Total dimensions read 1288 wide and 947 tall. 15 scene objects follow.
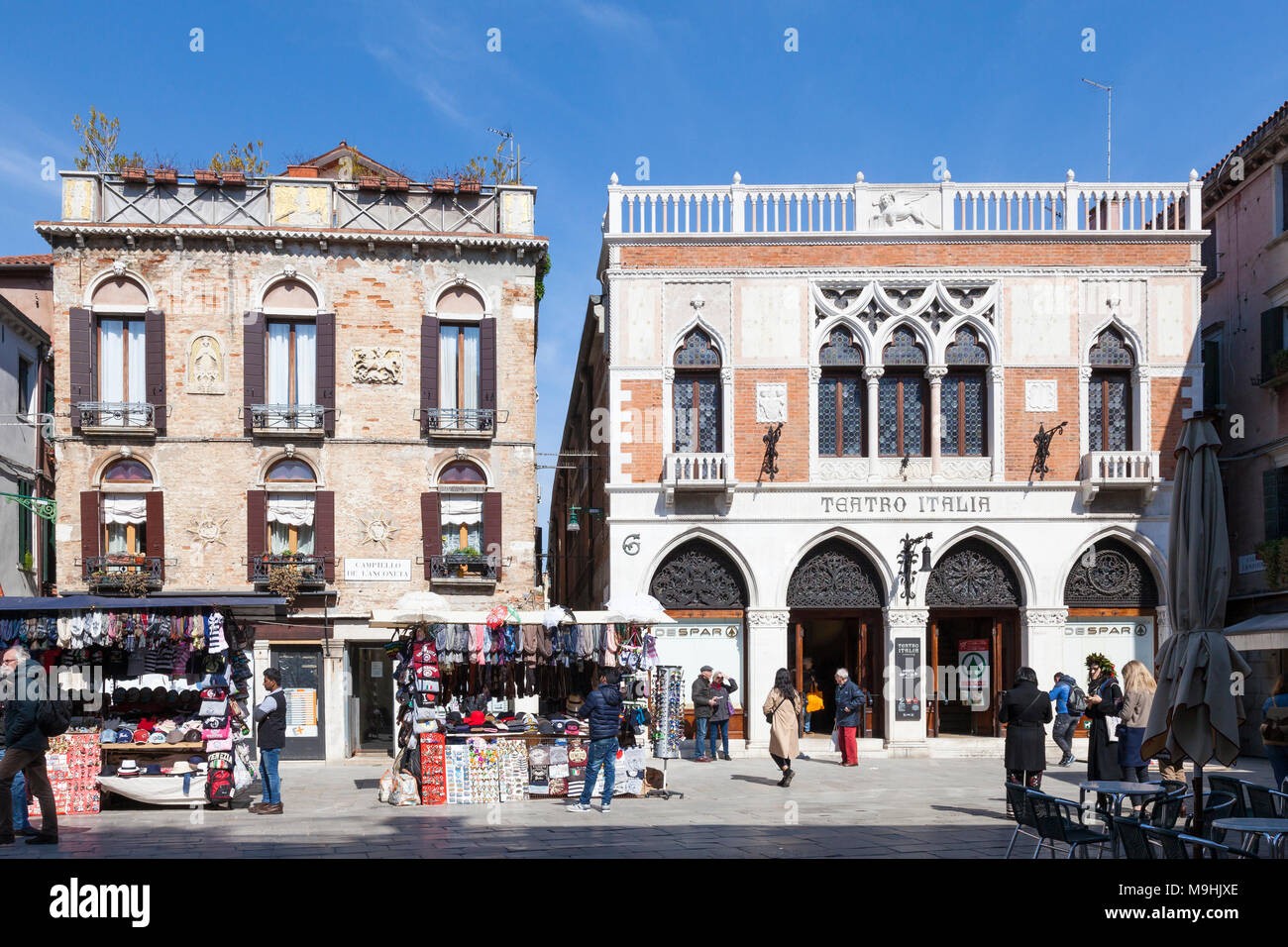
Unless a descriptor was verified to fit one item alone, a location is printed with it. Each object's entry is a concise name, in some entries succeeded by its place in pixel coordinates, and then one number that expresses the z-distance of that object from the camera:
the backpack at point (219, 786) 15.96
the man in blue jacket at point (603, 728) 14.90
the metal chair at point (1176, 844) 8.11
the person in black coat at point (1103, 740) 14.55
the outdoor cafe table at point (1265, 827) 9.00
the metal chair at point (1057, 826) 9.86
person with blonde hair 14.48
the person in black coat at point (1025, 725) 14.29
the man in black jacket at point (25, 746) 12.30
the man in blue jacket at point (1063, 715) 18.73
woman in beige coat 18.06
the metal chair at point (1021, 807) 10.50
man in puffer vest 15.20
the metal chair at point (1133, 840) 8.54
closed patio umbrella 11.38
